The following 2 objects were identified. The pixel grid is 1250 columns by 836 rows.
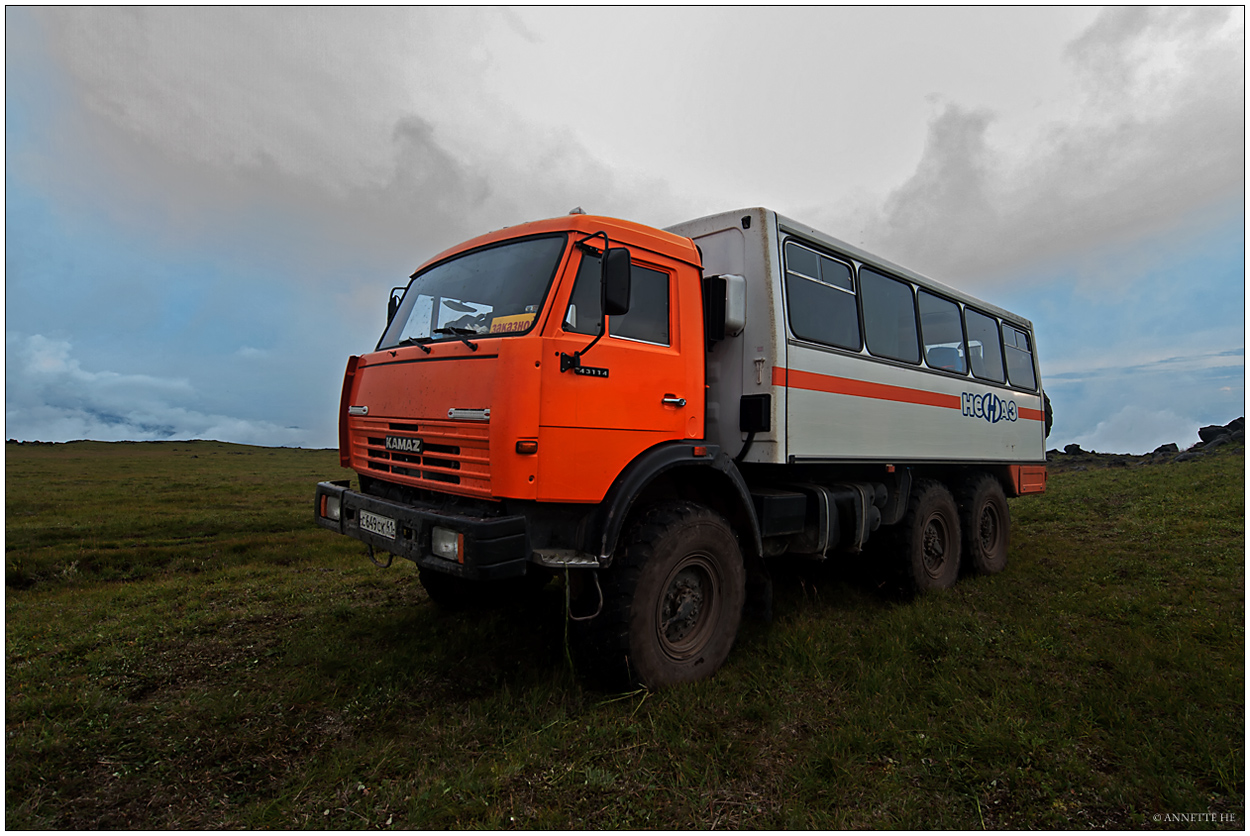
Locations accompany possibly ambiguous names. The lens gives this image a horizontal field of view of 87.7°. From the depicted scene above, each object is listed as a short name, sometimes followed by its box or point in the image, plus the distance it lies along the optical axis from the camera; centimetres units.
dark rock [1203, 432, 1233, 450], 3172
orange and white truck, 398
